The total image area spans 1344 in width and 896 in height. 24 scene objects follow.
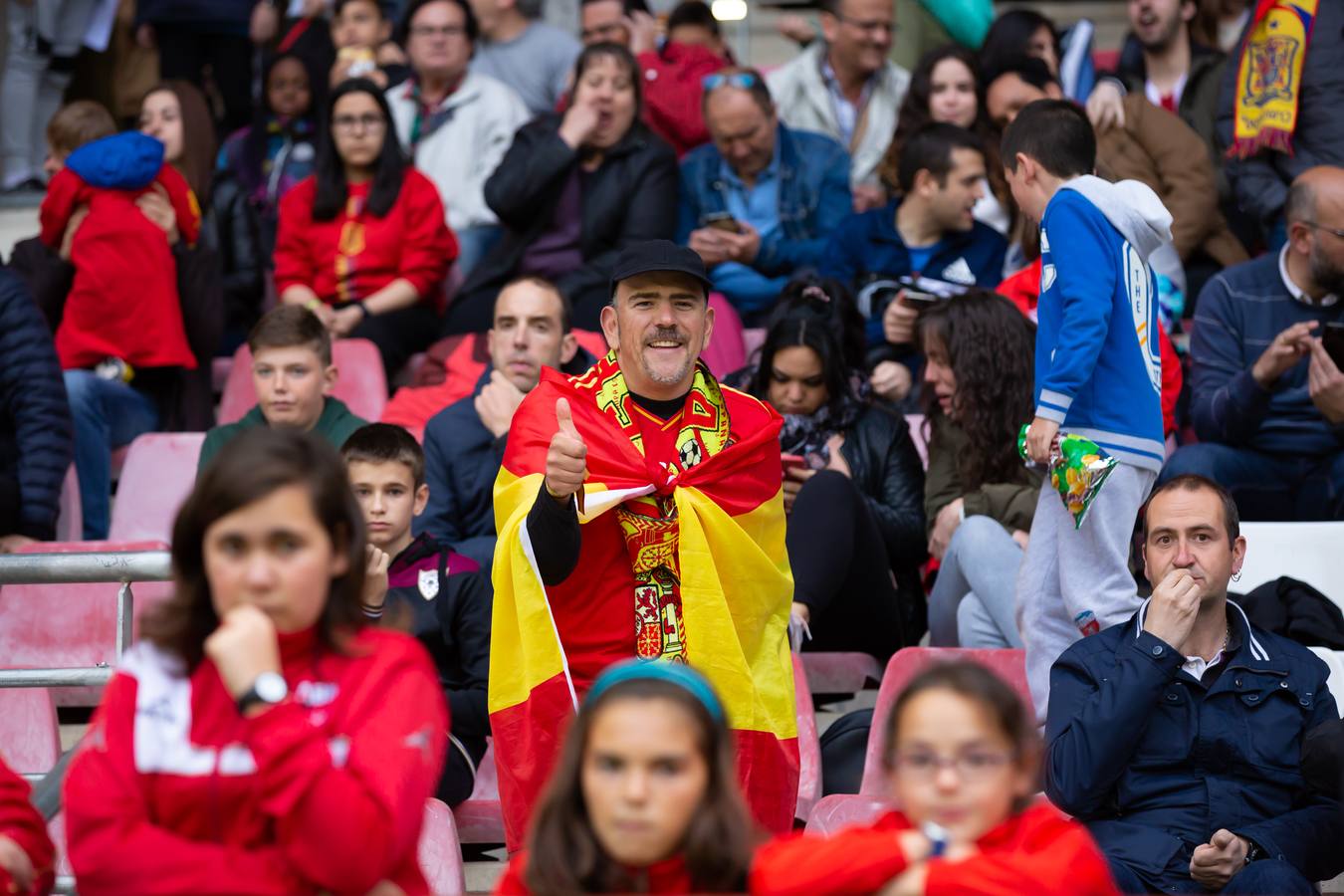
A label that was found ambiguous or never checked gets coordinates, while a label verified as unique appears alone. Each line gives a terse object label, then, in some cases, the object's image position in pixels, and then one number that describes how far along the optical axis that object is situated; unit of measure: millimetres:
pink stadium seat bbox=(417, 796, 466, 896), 8422
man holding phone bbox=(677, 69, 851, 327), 14727
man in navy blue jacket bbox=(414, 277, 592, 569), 11648
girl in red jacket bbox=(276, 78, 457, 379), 14445
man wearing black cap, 8203
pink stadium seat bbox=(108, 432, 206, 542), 12492
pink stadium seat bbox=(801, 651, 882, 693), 11359
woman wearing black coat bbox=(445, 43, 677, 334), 14656
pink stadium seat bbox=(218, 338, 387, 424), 13531
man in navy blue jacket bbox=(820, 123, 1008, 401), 13664
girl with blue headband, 5477
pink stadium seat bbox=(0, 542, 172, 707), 10969
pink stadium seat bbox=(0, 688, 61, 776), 9453
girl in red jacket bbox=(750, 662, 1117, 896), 5297
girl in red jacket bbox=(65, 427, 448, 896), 5270
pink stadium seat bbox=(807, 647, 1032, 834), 9187
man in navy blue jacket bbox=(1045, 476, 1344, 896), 7988
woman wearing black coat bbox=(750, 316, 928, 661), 11227
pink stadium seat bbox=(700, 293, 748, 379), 13648
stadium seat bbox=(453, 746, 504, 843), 9617
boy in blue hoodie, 9289
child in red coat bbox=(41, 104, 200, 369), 13437
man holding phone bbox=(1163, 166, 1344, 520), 11742
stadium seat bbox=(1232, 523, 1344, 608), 10648
